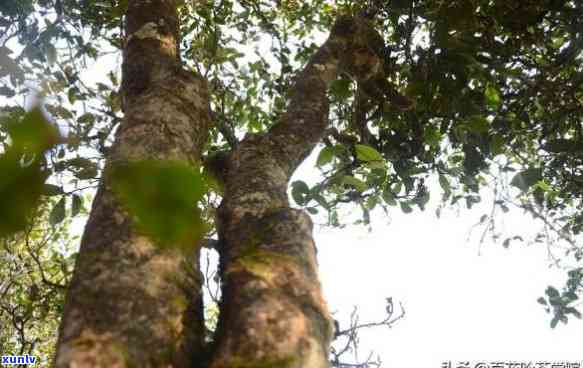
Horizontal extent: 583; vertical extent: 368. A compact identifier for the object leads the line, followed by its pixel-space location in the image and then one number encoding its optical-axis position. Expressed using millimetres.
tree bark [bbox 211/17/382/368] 826
